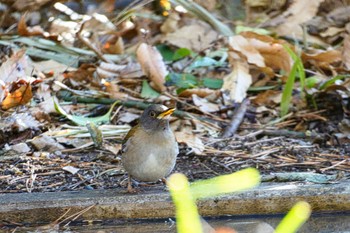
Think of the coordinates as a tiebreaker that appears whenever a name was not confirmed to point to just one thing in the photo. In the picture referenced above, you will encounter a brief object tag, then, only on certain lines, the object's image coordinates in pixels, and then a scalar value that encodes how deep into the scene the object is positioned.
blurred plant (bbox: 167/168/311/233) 3.87
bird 8.45
